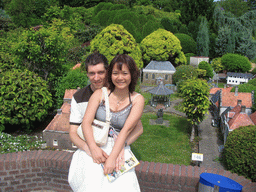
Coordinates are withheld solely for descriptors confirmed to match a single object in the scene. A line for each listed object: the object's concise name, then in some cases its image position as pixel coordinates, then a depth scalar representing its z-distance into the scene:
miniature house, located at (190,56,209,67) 31.45
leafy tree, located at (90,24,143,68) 22.44
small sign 8.88
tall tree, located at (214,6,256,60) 33.66
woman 2.59
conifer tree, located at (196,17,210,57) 34.56
